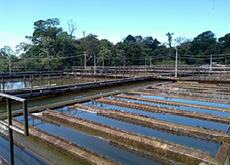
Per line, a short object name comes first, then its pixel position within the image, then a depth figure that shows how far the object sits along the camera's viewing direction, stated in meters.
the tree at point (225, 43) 44.55
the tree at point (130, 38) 55.94
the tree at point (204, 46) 47.34
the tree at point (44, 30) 37.91
